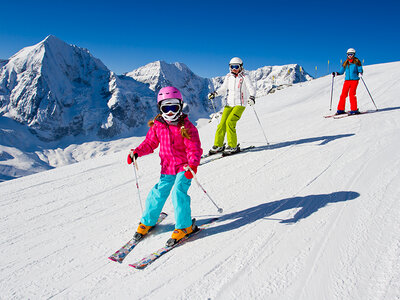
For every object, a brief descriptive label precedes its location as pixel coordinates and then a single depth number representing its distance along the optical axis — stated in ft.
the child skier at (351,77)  29.40
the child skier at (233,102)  22.13
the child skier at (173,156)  10.62
